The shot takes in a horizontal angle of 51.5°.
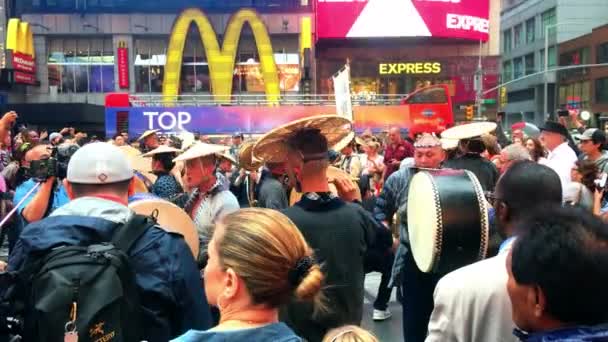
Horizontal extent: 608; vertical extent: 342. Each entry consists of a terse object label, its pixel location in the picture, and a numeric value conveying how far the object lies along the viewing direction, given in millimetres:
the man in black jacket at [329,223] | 3344
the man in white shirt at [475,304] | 2320
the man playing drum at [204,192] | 4324
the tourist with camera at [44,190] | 3928
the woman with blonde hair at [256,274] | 1792
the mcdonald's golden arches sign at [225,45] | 37312
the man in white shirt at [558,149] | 6672
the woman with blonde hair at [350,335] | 1713
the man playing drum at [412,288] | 4402
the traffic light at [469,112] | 33688
